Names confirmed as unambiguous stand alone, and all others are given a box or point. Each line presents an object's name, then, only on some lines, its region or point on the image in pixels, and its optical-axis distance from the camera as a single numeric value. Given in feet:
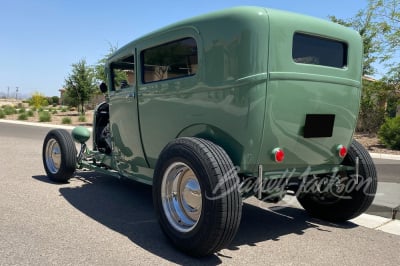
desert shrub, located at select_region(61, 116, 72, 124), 75.66
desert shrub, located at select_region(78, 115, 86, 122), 79.77
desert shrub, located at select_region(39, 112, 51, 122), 80.40
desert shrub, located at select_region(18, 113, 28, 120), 86.04
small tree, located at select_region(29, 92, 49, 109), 146.55
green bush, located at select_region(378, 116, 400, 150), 39.37
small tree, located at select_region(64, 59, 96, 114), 94.22
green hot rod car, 10.45
